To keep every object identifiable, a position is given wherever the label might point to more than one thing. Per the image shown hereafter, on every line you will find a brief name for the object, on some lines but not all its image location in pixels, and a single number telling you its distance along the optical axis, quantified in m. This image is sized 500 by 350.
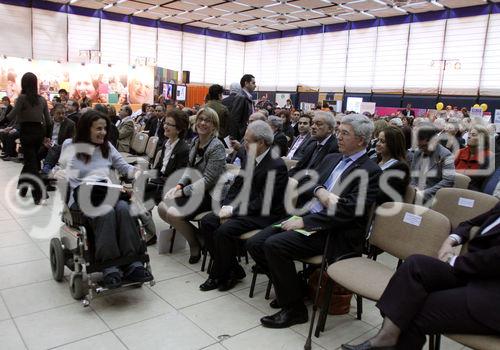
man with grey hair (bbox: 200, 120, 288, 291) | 2.96
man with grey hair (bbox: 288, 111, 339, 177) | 3.85
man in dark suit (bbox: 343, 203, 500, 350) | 1.74
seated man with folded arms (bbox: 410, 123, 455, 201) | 3.54
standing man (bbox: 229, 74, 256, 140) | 5.29
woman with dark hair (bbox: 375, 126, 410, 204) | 2.96
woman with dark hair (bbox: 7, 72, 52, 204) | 4.69
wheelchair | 2.59
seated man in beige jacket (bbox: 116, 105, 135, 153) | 6.36
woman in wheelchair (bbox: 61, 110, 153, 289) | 2.61
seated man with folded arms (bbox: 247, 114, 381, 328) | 2.49
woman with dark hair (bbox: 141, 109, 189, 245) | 3.74
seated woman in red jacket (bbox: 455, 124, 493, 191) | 3.84
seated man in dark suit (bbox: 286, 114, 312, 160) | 5.30
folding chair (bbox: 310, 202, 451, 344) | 2.14
